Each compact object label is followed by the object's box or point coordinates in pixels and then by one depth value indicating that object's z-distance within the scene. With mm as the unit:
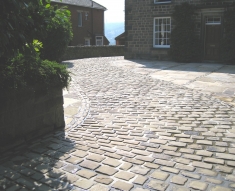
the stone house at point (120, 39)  37994
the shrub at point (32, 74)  4312
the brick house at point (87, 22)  35906
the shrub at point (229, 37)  15953
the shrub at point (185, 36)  17312
